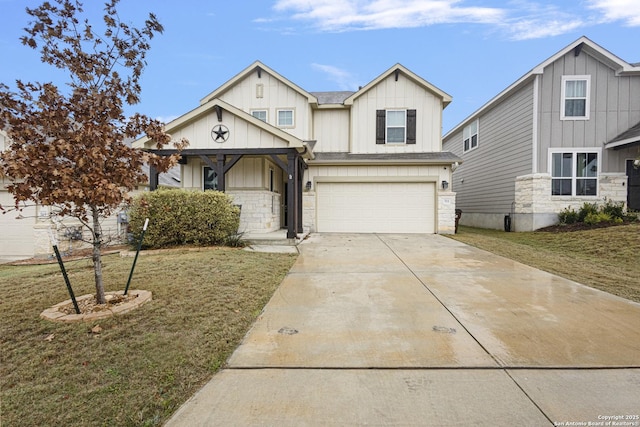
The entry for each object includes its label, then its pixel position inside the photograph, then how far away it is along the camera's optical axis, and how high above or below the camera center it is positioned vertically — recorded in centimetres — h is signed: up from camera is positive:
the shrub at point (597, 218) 1219 -62
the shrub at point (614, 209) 1247 -28
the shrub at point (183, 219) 839 -42
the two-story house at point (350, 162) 1192 +160
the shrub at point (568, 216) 1290 -57
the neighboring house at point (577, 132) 1300 +294
